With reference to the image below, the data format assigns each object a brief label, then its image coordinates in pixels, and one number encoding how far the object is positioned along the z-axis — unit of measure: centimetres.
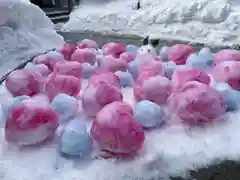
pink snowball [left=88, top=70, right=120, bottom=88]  86
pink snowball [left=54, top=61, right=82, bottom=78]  102
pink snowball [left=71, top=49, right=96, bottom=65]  121
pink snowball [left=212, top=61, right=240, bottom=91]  90
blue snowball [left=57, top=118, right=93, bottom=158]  62
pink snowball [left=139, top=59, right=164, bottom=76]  99
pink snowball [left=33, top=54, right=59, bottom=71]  117
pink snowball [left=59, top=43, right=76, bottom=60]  129
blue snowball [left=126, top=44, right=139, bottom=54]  133
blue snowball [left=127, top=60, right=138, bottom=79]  108
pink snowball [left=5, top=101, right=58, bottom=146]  65
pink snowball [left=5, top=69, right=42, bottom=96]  92
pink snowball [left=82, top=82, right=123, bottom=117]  76
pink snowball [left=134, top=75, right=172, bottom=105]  82
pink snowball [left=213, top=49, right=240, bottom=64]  105
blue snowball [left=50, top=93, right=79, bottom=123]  77
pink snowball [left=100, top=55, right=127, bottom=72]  109
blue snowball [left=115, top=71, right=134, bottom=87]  100
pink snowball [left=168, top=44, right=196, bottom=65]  118
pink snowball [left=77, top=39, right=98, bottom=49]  141
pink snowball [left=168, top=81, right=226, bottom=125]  71
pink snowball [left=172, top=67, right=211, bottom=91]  85
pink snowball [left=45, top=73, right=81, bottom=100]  88
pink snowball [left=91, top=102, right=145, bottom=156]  61
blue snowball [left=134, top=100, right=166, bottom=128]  72
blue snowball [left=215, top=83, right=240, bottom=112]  80
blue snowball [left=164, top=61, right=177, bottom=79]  104
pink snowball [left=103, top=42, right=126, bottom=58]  130
